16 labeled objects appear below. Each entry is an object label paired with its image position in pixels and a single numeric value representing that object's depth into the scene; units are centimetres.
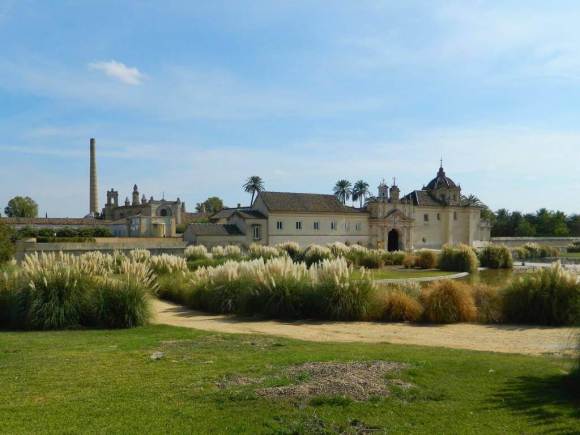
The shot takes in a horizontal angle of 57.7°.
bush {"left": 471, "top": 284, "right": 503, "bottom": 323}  1237
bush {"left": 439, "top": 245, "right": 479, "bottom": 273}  3112
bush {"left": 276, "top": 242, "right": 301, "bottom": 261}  3238
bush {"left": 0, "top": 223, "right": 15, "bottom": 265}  1670
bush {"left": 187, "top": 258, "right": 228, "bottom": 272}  2338
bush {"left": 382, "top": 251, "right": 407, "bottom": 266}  3588
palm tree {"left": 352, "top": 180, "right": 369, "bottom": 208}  9362
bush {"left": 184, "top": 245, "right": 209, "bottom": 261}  2853
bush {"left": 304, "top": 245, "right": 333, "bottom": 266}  2862
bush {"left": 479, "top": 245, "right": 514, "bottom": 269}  3400
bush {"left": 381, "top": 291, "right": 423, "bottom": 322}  1254
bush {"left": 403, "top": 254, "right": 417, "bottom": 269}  3331
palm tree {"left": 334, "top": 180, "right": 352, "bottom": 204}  9112
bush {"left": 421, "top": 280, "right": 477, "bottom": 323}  1227
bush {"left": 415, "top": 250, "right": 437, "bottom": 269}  3272
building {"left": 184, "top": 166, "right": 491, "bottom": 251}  4609
